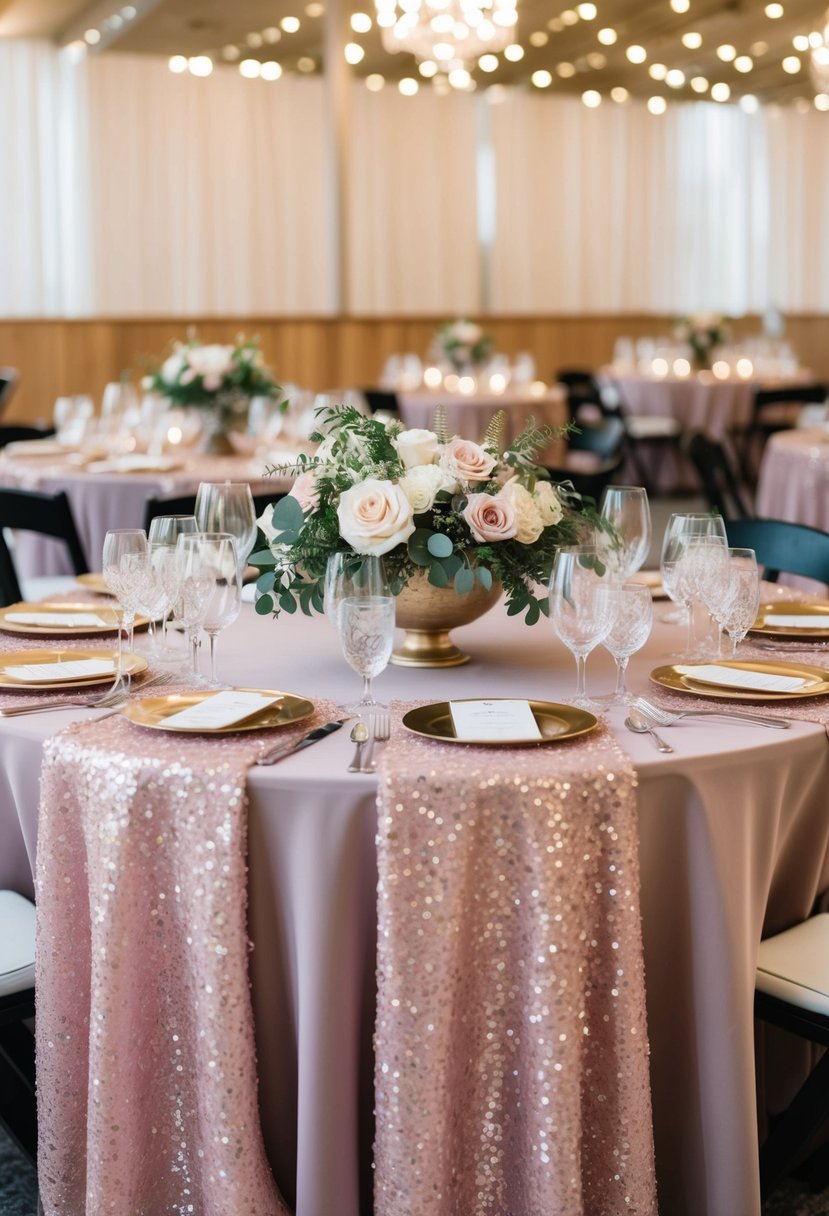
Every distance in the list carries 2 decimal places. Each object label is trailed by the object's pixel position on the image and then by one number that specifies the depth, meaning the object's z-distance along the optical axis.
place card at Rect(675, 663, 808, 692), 1.92
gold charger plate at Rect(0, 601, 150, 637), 2.28
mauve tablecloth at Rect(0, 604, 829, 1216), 1.61
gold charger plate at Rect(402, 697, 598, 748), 1.66
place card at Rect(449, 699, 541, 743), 1.67
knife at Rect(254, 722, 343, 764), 1.63
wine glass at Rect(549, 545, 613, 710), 1.80
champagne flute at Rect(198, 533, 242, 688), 1.93
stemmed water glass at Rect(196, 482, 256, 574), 2.29
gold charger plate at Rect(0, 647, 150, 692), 1.96
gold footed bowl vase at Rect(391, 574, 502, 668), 2.05
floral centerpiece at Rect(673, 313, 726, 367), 10.04
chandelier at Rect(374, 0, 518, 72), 6.87
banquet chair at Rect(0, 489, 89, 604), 3.32
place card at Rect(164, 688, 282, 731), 1.72
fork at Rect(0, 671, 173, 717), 1.87
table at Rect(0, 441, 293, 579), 4.34
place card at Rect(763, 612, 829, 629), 2.30
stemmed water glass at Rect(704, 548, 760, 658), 2.03
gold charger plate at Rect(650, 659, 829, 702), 1.89
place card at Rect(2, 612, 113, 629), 2.33
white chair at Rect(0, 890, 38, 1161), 1.86
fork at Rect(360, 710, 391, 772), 1.67
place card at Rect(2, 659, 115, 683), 1.98
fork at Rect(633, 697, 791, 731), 1.78
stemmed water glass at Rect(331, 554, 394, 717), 1.73
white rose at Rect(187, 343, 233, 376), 4.69
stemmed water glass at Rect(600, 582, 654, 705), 1.81
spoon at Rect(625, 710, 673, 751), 1.69
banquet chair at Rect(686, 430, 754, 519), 4.67
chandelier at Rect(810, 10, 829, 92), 7.80
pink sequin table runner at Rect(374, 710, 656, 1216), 1.56
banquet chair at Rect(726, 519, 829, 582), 2.85
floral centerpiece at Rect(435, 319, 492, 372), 9.11
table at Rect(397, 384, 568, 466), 8.00
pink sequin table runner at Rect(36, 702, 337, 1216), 1.62
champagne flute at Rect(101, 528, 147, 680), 1.97
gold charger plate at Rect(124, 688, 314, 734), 1.71
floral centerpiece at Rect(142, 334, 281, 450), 4.70
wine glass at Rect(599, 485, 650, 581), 2.29
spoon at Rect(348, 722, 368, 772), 1.60
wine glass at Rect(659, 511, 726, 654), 2.18
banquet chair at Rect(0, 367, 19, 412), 8.71
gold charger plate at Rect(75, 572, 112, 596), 2.65
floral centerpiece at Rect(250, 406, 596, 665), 1.94
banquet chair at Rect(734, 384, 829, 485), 8.12
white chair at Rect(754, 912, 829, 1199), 1.75
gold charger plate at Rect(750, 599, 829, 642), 2.25
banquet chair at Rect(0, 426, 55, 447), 5.66
